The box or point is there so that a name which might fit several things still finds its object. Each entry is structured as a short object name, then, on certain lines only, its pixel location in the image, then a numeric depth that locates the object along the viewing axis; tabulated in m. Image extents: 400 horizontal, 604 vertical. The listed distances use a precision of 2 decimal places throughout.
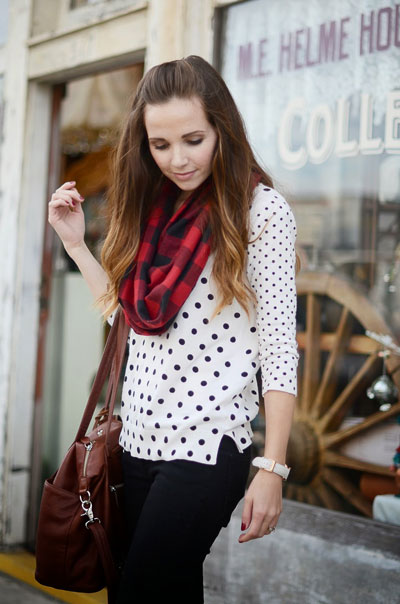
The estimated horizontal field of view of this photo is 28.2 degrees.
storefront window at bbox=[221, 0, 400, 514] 3.01
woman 1.78
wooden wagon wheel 3.07
